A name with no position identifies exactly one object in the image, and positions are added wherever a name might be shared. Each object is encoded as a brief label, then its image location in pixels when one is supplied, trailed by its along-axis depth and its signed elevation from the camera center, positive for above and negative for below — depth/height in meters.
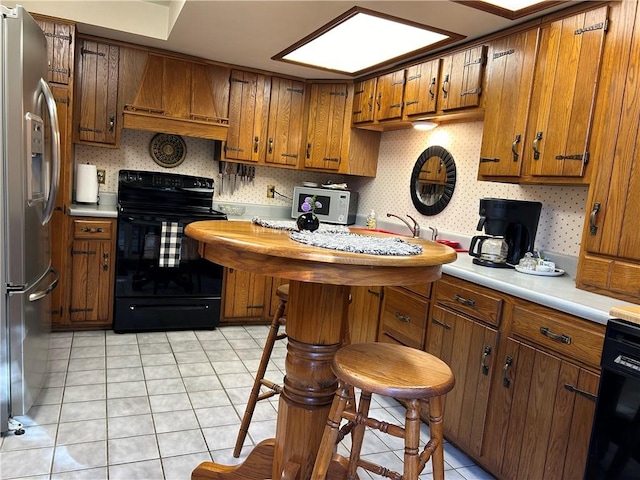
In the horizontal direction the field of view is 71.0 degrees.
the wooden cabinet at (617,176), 1.84 +0.18
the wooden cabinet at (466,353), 2.09 -0.73
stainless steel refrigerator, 1.90 -0.13
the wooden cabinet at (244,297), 3.84 -0.96
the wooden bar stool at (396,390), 1.28 -0.54
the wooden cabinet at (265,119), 3.93 +0.61
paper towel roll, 3.56 -0.09
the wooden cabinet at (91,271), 3.30 -0.74
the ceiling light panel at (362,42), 2.59 +1.01
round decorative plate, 3.96 +0.26
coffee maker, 2.41 -0.11
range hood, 3.56 +0.65
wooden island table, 1.23 -0.38
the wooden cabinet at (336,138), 3.99 +0.51
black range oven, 3.41 -0.64
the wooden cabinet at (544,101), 2.06 +0.55
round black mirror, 3.30 +0.17
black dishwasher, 1.38 -0.60
